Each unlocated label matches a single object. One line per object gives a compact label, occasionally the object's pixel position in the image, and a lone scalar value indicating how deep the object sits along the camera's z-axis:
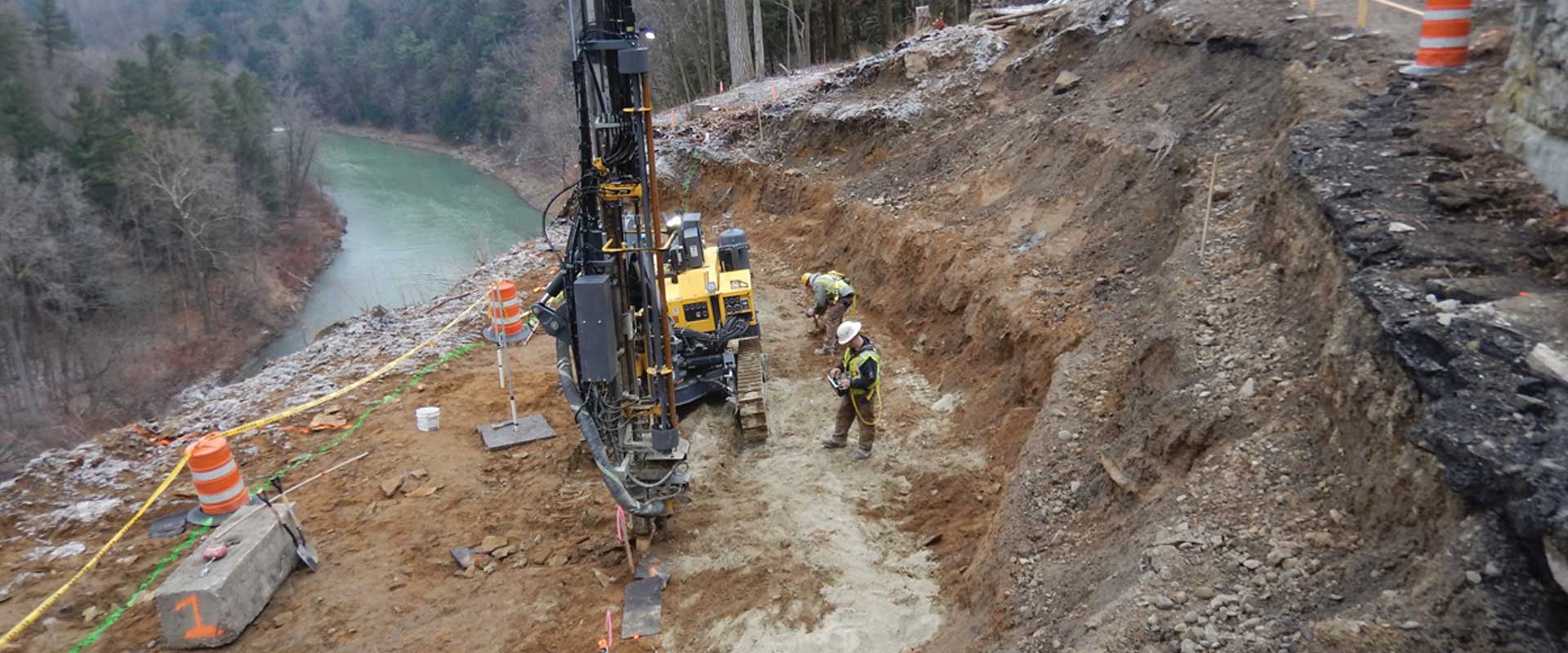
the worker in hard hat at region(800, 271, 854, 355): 11.98
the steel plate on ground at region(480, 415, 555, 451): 10.08
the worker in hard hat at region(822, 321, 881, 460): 9.02
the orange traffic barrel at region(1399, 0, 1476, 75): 7.70
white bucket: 10.36
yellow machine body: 10.73
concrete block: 6.73
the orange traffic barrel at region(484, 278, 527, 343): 11.80
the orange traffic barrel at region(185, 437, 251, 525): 7.61
